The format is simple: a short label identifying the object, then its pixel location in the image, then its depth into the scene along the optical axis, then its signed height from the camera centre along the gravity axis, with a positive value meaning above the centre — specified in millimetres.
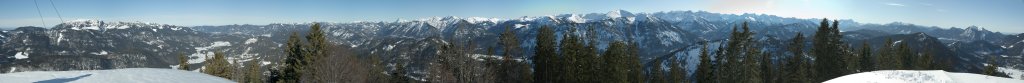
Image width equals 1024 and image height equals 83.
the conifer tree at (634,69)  68125 -5729
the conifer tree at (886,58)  72731 -5072
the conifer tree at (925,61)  81812 -6124
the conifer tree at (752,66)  58188 -4693
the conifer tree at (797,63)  69188 -5273
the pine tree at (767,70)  72044 -6361
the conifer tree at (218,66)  84812 -6675
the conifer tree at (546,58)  61562 -4142
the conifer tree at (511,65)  63656 -5207
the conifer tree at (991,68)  79219 -6850
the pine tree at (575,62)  57562 -4166
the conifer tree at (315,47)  47750 -2343
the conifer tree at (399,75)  80062 -7310
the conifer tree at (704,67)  66481 -5515
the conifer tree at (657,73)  86731 -8061
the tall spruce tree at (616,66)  57750 -4599
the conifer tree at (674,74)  80744 -7610
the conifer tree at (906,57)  83388 -5776
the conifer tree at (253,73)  100675 -8916
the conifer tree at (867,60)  74250 -5426
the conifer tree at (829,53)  62094 -3784
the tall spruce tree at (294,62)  48500 -3415
